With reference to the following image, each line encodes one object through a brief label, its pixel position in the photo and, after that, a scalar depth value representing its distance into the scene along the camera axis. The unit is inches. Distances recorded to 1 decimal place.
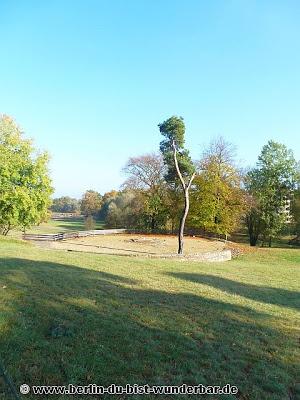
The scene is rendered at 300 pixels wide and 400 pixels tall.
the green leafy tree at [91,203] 3998.5
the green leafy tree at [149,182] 1991.9
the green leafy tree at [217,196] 1727.4
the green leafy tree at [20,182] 1294.3
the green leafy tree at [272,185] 1867.6
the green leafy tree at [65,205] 5711.1
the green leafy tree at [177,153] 1171.9
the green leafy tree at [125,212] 2128.4
